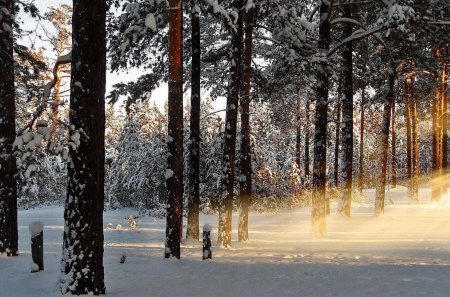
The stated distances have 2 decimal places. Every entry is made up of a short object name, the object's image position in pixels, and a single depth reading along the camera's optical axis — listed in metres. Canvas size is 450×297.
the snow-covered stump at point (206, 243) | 10.57
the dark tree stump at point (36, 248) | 9.44
